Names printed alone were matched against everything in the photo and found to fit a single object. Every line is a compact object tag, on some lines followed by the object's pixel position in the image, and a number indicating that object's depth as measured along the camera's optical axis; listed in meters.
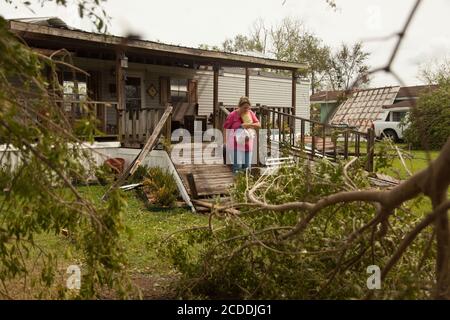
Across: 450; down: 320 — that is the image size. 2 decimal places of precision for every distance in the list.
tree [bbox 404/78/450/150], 21.58
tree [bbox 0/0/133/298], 2.93
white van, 31.08
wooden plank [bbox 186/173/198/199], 9.73
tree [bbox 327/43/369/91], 40.62
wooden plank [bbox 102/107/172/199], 10.44
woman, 10.02
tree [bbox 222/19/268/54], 51.06
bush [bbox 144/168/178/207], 9.91
